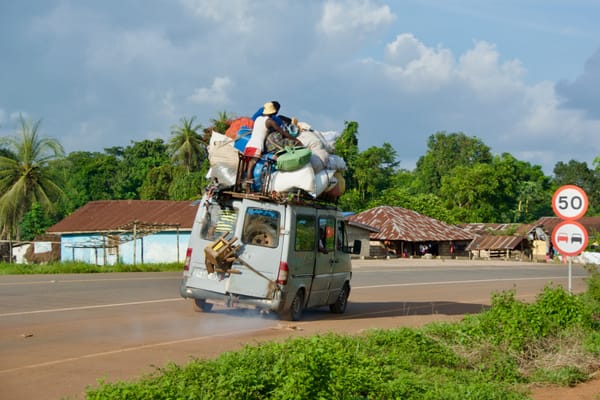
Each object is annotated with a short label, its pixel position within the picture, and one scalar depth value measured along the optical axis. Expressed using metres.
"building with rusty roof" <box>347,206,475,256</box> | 65.69
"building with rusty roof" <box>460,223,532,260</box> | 72.88
